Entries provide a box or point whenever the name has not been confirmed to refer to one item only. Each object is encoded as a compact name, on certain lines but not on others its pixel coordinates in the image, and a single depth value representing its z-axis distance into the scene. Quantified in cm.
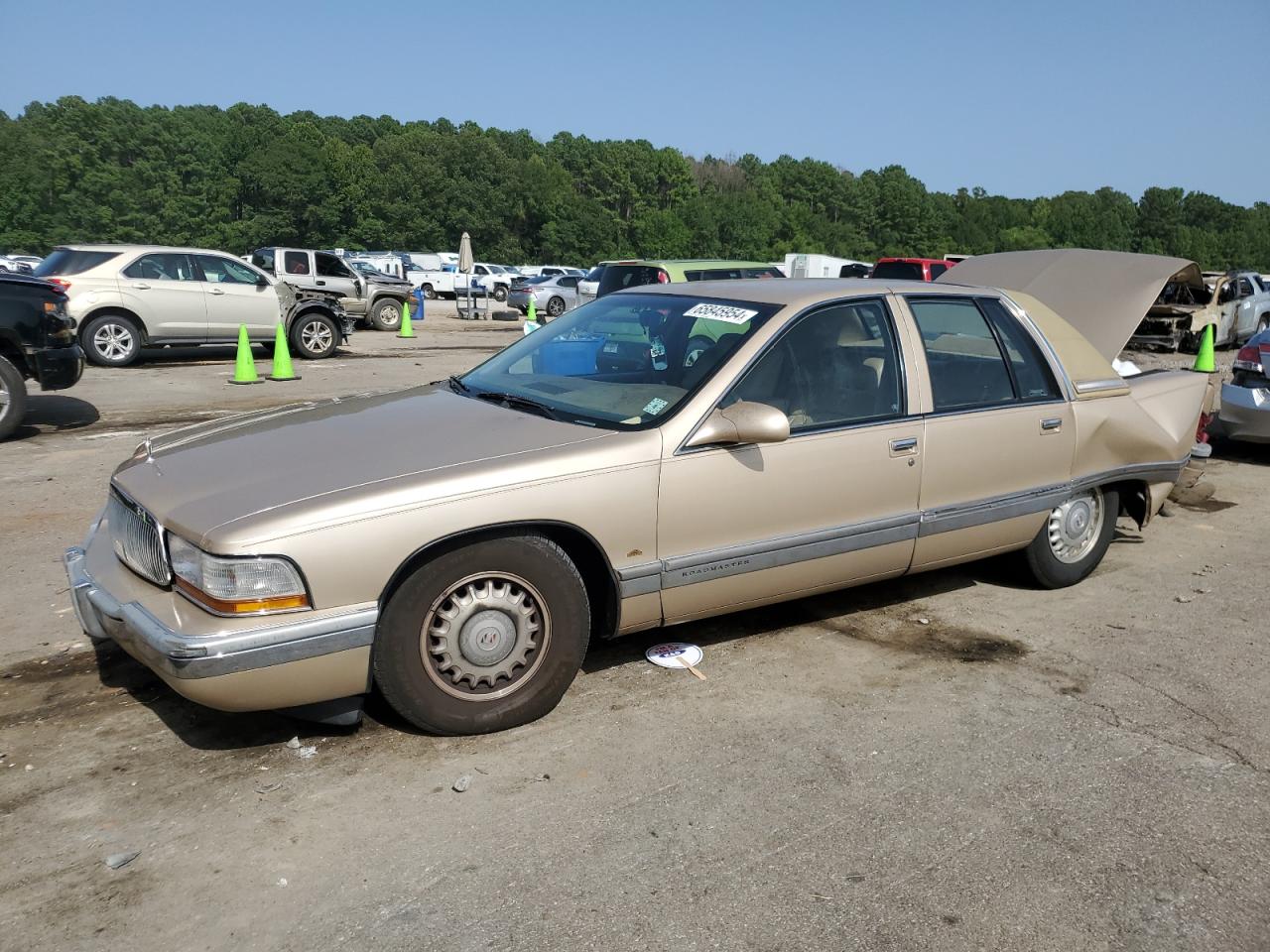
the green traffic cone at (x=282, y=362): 1348
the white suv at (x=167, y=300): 1391
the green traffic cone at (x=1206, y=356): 1491
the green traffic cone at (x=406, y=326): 2064
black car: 872
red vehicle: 2147
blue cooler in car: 464
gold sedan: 324
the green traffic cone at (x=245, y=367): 1317
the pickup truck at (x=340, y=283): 2078
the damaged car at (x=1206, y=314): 1947
